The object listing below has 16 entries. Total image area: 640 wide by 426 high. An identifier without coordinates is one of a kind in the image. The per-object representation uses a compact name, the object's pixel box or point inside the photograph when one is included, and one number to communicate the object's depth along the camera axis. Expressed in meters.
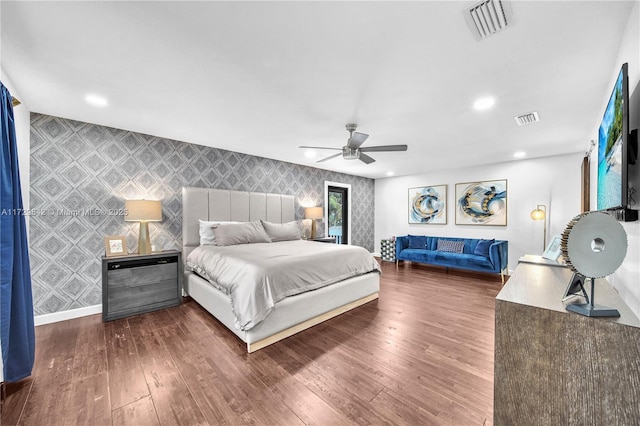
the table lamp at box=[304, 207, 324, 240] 5.52
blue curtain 1.76
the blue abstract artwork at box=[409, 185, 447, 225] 6.28
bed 2.48
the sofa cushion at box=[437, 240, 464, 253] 5.68
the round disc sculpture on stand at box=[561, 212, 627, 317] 0.93
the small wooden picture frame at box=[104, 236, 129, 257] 3.16
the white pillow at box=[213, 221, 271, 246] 3.77
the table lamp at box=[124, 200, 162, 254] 3.22
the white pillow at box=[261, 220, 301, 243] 4.40
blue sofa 4.87
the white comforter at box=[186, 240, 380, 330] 2.35
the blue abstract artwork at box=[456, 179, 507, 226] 5.43
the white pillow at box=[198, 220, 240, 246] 3.88
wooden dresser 0.88
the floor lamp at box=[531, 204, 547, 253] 4.67
